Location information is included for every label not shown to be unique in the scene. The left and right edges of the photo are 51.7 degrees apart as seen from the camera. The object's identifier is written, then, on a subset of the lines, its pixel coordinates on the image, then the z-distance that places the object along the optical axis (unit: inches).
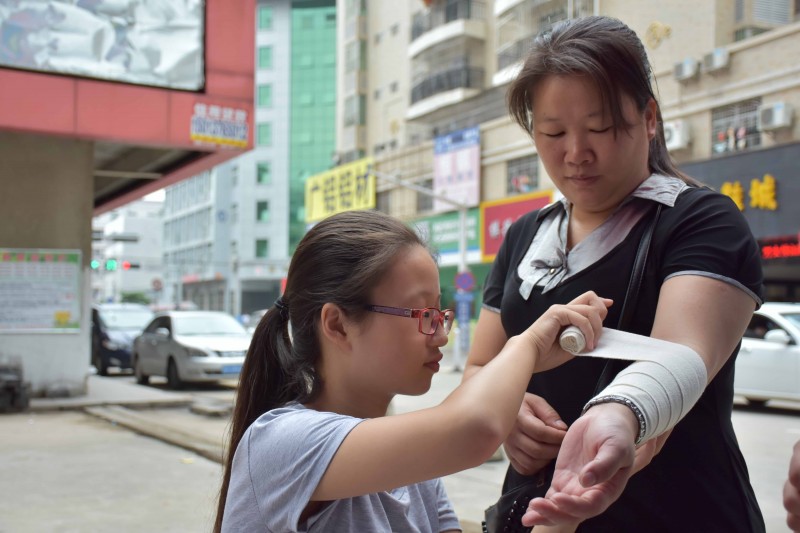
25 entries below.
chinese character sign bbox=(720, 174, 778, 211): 641.0
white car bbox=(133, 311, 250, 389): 503.2
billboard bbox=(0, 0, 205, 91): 350.3
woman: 54.2
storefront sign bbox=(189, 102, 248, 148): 380.5
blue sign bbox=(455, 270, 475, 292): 701.9
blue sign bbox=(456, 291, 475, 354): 737.0
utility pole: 804.0
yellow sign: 1223.5
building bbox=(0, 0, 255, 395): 353.7
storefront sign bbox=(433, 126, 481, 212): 1001.5
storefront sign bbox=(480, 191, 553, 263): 904.9
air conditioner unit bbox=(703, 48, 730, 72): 669.3
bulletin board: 377.4
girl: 47.3
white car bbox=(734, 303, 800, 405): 396.5
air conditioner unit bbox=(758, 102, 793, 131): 618.2
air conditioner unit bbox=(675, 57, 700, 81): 693.3
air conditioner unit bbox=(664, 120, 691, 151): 711.1
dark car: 624.7
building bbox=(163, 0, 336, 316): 2224.4
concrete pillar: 379.2
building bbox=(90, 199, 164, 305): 2610.7
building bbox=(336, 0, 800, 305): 641.6
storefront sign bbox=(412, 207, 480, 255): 1021.8
